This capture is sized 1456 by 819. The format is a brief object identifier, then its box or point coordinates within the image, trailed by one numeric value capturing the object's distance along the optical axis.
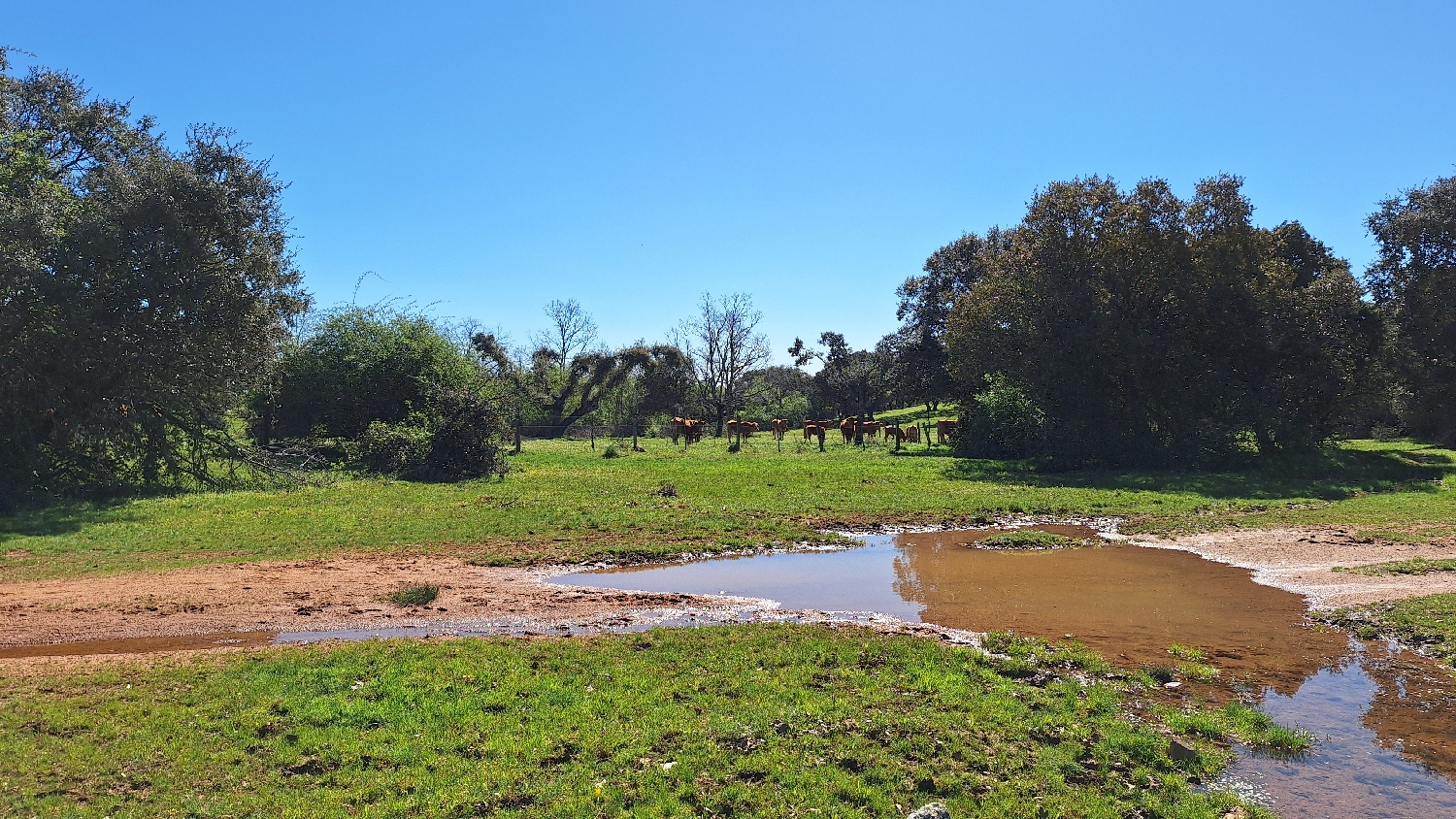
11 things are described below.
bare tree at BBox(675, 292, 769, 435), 52.69
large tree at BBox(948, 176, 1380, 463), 28.45
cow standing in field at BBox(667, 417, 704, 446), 43.22
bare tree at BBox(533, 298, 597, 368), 71.06
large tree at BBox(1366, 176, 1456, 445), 32.72
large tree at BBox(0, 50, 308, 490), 19.48
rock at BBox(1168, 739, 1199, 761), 6.23
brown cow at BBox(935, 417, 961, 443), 37.75
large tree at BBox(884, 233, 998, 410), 50.00
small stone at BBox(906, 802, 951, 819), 4.95
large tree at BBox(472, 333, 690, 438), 55.00
